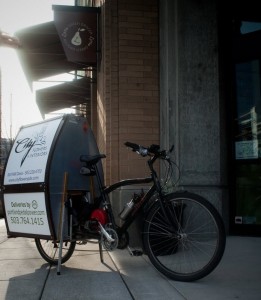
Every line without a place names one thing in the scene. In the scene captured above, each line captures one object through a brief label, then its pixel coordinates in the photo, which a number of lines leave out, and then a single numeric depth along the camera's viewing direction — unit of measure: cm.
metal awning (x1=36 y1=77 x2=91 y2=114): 1184
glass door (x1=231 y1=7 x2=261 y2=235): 585
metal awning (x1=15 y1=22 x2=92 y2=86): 842
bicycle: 361
